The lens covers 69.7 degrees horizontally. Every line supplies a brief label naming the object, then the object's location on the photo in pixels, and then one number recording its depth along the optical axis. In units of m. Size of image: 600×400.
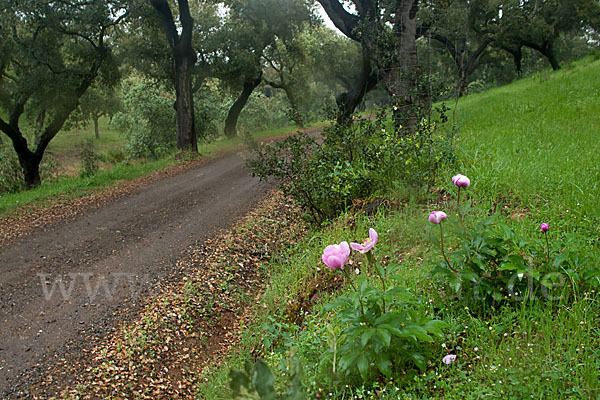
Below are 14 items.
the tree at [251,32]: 18.08
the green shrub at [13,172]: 11.73
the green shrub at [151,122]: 18.62
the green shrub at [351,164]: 5.00
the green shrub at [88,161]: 12.15
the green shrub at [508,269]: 2.42
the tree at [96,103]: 20.34
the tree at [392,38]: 6.19
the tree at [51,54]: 11.56
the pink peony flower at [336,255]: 2.03
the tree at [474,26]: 18.69
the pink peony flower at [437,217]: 2.27
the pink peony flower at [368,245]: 2.10
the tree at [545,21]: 20.98
